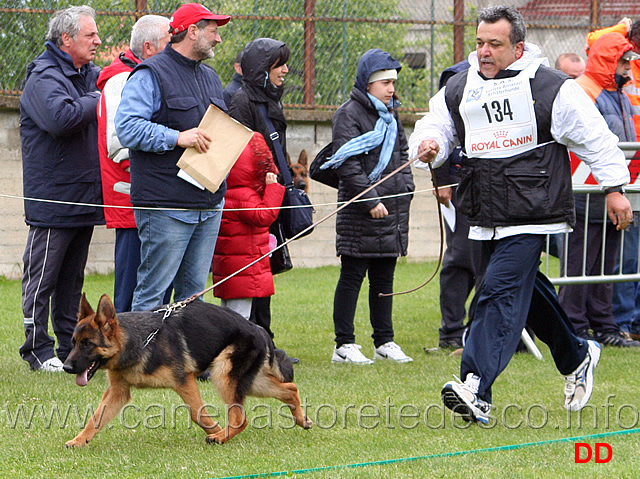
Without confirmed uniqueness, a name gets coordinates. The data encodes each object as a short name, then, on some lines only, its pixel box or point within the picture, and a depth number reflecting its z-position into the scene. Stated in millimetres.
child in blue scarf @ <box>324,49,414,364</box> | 12554
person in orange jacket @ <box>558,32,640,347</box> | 14155
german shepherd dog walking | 8140
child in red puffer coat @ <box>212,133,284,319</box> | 11767
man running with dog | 9274
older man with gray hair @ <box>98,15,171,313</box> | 11193
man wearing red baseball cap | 10315
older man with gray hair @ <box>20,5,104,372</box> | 11569
